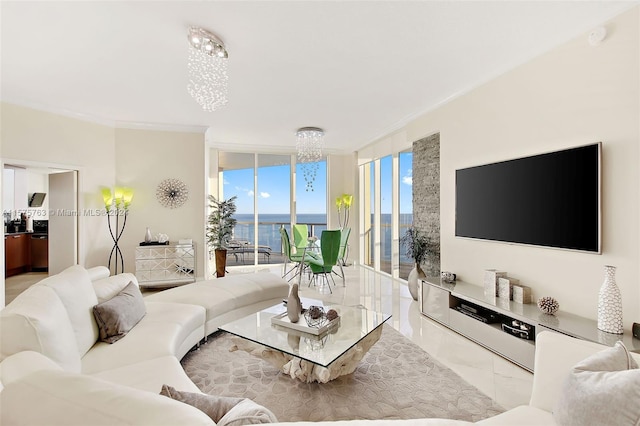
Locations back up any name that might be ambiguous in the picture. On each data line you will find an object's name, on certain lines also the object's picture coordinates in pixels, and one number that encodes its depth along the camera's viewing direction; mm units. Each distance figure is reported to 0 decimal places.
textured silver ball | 2658
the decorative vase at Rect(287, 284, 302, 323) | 2633
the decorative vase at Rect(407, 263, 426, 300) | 4480
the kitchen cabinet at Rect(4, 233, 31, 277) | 6014
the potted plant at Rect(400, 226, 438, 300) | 4512
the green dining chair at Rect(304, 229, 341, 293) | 5238
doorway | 5023
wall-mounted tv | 2510
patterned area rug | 2049
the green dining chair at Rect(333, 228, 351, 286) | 5882
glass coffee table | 2176
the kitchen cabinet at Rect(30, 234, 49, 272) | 6594
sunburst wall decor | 5520
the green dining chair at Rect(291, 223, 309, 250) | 6988
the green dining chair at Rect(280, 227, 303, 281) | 5715
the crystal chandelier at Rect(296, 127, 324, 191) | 5812
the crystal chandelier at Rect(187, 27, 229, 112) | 2676
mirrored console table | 5148
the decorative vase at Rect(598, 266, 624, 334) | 2236
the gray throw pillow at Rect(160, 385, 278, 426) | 940
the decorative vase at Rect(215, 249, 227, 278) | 6250
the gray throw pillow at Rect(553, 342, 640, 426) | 1031
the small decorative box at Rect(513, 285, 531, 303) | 2988
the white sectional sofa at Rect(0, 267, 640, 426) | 749
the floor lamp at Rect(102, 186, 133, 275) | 5102
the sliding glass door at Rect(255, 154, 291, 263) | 7633
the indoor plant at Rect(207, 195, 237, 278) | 6277
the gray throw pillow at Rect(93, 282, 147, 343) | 2186
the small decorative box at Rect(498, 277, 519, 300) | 3094
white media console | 2369
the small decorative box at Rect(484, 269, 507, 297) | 3207
